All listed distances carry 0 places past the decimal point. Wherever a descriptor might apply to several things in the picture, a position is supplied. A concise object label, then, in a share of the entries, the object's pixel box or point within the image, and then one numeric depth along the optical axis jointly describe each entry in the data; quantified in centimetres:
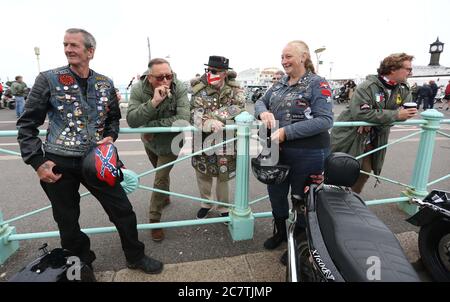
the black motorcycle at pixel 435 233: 233
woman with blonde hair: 230
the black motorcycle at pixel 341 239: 131
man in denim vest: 196
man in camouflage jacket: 301
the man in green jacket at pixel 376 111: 299
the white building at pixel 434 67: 4115
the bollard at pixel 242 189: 268
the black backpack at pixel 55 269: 152
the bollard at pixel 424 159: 318
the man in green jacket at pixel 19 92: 1261
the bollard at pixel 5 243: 261
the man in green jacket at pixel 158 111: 265
